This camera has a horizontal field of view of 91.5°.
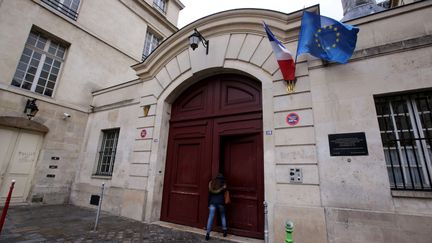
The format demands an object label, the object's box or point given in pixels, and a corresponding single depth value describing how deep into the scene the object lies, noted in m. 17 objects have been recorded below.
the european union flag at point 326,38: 4.27
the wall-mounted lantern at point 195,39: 6.02
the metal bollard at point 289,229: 2.42
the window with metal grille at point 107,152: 8.05
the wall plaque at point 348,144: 3.99
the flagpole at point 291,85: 4.90
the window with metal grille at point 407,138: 3.72
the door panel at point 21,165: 7.53
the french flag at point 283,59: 4.73
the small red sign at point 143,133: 7.01
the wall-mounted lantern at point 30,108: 7.74
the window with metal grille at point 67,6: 9.13
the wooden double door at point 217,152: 5.23
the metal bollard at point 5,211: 3.59
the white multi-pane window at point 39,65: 8.10
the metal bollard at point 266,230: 3.28
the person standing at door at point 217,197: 4.98
